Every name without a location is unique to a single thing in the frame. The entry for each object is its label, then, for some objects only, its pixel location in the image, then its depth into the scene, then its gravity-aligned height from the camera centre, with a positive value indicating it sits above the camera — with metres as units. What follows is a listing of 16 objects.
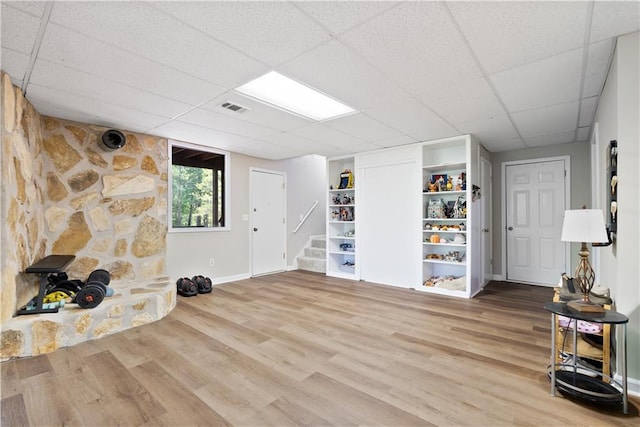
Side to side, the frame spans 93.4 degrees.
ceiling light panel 2.79 +1.22
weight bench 2.67 -0.54
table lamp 1.90 -0.14
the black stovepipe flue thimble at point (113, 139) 3.80 +0.97
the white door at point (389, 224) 4.85 -0.17
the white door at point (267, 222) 5.79 -0.16
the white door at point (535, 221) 4.95 -0.13
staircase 6.26 -0.93
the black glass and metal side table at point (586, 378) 1.76 -1.09
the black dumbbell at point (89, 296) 2.84 -0.78
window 4.71 +0.45
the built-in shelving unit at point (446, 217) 4.43 -0.05
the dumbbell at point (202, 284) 4.48 -1.04
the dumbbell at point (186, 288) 4.30 -1.05
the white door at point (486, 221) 4.98 -0.13
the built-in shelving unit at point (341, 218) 5.81 -0.08
